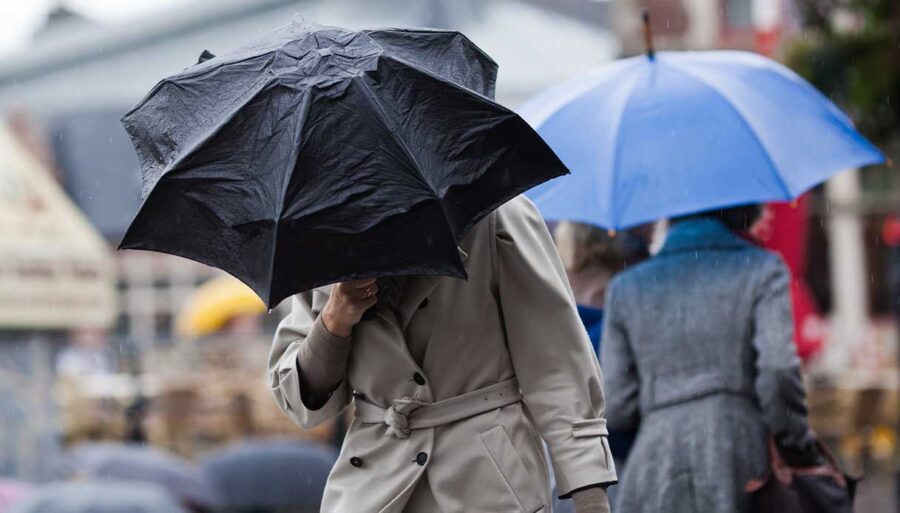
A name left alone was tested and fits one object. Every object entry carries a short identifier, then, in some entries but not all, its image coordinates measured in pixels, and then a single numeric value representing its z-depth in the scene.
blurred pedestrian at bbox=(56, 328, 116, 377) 37.53
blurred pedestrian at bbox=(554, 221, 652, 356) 10.29
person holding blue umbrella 8.95
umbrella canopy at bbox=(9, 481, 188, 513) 13.24
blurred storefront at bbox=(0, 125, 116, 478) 18.55
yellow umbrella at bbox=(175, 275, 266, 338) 42.22
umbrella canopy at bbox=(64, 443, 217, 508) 17.08
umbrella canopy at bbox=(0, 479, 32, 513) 15.59
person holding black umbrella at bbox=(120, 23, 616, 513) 5.66
